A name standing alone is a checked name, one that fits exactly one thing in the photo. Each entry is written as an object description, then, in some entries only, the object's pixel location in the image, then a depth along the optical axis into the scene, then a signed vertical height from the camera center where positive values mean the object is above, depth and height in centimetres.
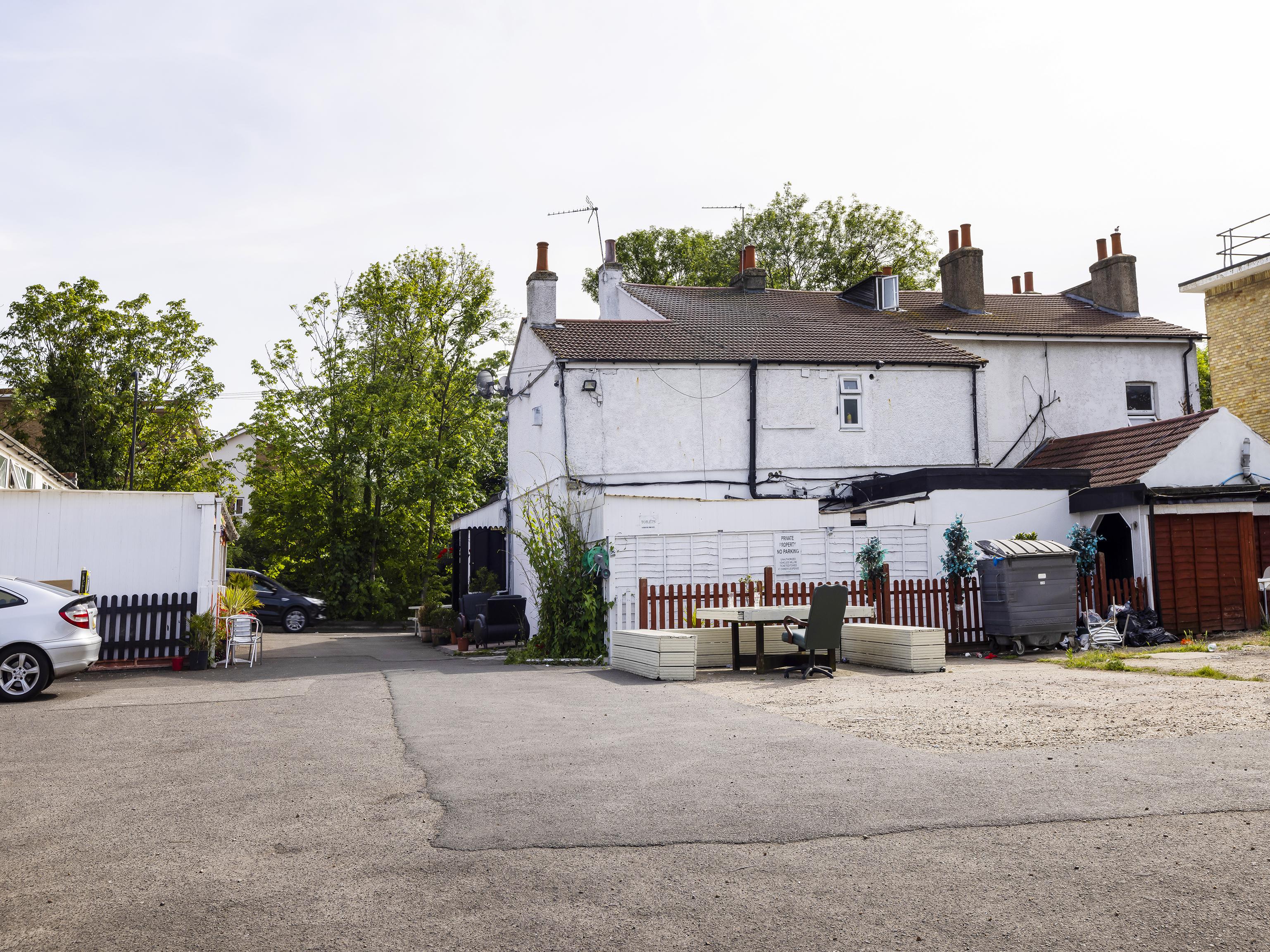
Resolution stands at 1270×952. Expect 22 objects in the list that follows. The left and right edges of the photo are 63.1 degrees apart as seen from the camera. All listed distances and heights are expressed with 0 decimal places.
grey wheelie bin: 1631 -39
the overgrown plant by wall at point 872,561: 1742 +19
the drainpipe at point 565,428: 2184 +313
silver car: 1199 -59
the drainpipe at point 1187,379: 2727 +496
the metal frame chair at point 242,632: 1678 -79
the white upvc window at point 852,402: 2353 +387
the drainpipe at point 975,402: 2420 +393
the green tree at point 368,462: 3453 +405
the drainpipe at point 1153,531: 1761 +62
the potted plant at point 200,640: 1648 -90
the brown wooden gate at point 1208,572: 1761 -11
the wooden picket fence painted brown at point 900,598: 1692 -42
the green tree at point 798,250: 4259 +1350
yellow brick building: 2741 +623
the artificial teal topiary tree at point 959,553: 1733 +29
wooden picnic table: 1377 -55
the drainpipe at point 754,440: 2280 +295
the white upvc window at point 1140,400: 2722 +438
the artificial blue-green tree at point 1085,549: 1767 +32
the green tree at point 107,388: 3456 +669
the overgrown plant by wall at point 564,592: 1738 -25
